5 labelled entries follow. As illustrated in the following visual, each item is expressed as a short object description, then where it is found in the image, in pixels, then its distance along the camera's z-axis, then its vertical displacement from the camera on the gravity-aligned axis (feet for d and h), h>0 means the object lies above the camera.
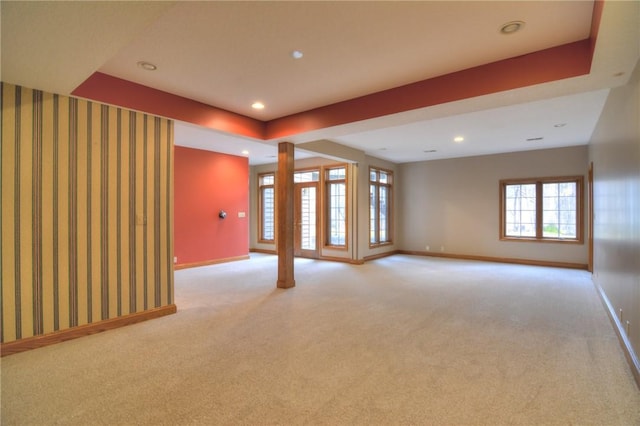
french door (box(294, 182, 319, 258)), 27.02 -0.56
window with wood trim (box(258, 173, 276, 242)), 30.68 +0.55
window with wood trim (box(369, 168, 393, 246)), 26.84 +0.54
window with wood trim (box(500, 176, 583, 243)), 22.72 +0.14
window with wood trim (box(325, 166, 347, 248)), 25.54 +0.52
